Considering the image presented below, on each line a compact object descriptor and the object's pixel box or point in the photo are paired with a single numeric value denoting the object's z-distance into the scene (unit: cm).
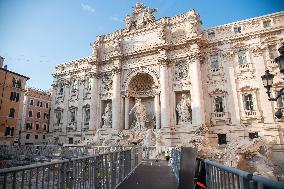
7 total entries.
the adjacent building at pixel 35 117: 3847
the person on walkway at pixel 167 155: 1731
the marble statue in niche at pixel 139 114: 2659
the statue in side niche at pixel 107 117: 2913
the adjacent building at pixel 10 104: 3078
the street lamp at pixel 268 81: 768
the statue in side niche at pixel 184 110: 2493
